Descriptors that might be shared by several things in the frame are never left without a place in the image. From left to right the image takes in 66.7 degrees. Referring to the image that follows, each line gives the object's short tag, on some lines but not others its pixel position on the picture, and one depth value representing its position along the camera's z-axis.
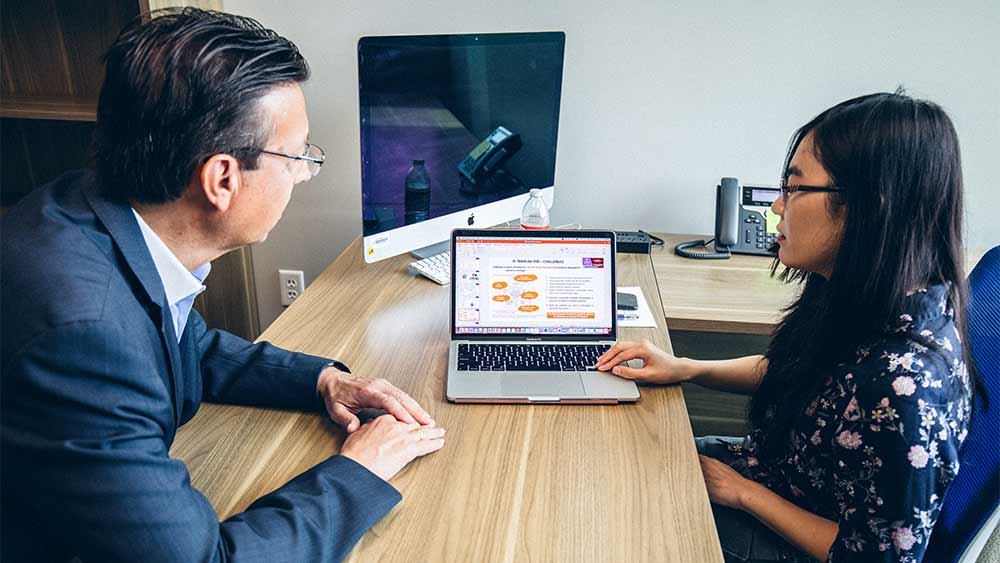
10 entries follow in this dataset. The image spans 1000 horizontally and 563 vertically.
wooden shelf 2.10
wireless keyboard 1.79
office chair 0.99
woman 1.01
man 0.80
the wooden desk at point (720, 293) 1.72
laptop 1.44
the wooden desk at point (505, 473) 0.97
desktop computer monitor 1.66
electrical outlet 2.49
